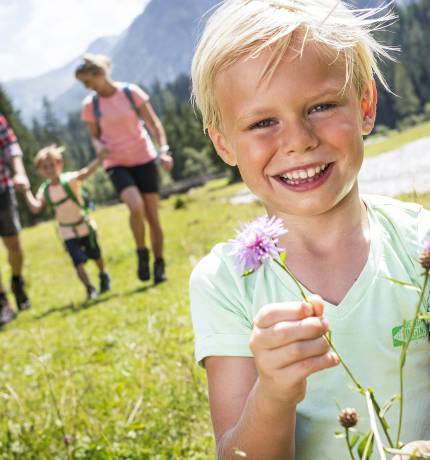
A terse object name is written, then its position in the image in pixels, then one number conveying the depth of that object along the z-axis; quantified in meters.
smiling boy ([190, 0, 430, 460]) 0.56
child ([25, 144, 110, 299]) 6.75
